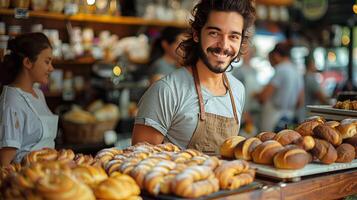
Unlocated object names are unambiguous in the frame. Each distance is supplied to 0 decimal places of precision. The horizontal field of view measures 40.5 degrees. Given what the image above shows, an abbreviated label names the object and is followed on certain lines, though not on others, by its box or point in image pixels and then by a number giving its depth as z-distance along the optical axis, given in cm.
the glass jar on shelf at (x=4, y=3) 445
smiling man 250
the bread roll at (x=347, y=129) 218
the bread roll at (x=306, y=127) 221
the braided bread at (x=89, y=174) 151
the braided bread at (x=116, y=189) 146
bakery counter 164
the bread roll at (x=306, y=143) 197
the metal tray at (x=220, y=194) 151
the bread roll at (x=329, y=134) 208
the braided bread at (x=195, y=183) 149
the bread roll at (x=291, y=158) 183
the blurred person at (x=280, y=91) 604
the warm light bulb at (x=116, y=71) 526
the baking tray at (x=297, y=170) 181
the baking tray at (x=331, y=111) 269
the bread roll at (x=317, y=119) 240
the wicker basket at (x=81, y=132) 471
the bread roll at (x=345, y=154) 202
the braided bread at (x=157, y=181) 154
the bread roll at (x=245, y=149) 200
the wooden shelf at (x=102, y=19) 486
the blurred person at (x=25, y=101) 284
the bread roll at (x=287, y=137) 203
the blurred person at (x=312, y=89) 663
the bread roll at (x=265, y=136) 211
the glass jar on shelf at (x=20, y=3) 450
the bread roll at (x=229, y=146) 205
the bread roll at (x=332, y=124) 227
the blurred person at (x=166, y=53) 517
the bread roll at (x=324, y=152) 197
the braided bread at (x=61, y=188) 131
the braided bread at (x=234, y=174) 160
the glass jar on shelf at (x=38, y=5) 479
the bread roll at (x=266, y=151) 192
